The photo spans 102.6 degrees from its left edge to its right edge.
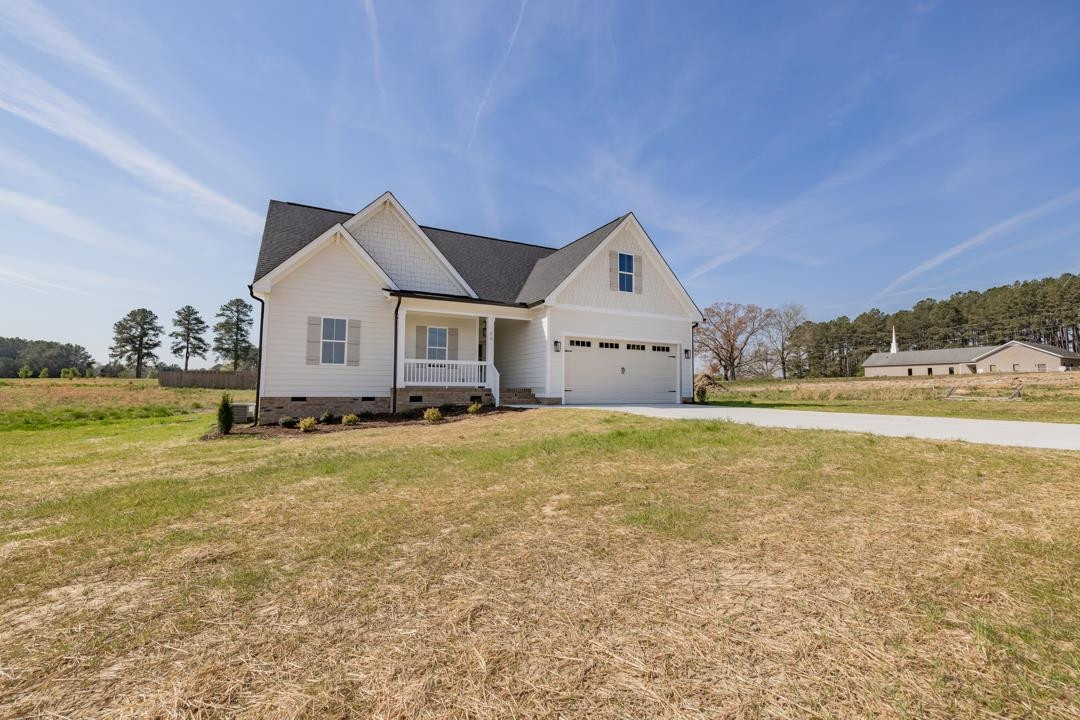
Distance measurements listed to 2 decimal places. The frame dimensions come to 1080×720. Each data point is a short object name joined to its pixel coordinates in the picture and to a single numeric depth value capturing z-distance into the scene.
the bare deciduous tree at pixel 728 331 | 48.12
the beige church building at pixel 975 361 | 51.19
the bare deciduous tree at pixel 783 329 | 52.99
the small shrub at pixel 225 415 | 9.88
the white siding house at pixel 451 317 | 12.89
